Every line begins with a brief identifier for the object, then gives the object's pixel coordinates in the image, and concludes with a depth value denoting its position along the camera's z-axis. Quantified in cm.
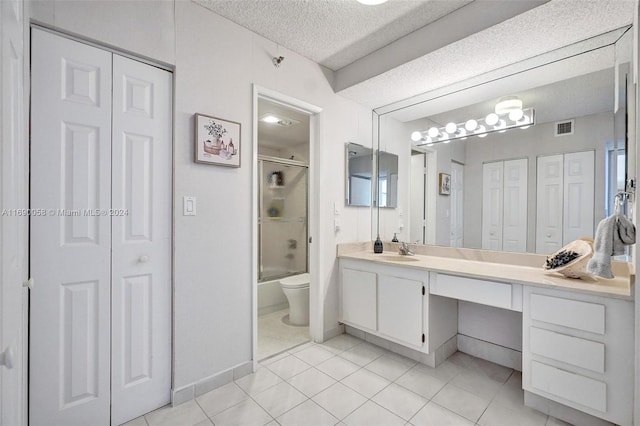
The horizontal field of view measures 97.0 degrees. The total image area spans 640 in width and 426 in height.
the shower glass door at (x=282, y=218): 380
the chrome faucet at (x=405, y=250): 265
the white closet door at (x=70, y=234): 134
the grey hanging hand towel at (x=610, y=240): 142
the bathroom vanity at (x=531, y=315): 140
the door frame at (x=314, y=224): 256
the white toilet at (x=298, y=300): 299
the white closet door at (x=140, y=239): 155
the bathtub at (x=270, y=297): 343
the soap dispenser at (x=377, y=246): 286
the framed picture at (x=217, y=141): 179
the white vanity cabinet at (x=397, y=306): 211
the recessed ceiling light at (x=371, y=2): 163
